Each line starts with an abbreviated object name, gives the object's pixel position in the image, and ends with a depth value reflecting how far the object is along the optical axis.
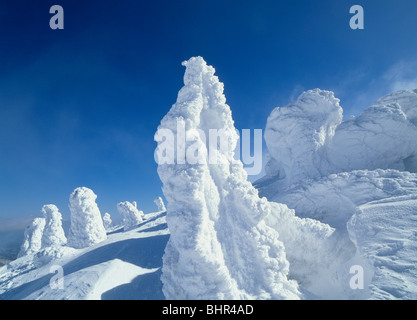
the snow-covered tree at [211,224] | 8.87
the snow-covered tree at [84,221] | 23.00
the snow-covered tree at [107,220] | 63.00
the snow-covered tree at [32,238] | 35.75
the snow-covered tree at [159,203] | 57.62
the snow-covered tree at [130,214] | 42.16
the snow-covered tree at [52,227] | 32.59
